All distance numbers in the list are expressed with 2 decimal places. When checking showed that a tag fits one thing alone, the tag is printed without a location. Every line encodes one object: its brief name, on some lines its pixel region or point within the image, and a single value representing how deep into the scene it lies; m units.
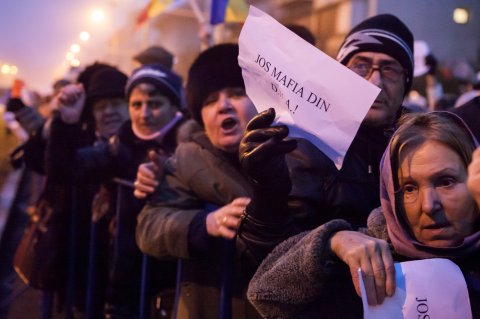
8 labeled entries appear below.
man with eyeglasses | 1.60
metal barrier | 2.18
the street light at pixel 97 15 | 19.53
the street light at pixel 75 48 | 39.94
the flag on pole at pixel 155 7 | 7.68
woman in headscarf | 1.44
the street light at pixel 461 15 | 14.34
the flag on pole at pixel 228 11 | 5.14
